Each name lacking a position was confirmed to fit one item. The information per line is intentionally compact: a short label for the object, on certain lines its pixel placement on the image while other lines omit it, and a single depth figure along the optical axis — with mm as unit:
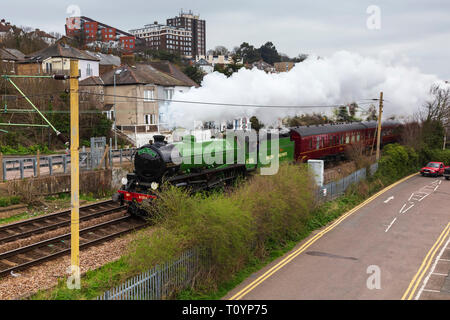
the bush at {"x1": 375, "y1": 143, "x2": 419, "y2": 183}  29688
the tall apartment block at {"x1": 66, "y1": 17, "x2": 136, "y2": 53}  93875
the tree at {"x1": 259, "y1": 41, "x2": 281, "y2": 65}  131125
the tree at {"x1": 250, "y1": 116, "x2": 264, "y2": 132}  33656
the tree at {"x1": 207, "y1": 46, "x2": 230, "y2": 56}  142625
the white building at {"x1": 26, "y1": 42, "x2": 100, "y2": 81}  44509
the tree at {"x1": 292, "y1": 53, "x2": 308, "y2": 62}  135700
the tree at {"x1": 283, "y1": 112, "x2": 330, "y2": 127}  50125
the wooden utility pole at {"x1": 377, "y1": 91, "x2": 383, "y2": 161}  31547
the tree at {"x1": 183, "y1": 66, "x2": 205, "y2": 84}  61972
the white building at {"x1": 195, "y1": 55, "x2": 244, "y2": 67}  123025
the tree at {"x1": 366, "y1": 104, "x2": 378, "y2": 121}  50616
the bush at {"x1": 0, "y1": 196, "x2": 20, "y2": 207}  18172
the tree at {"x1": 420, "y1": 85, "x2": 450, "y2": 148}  39019
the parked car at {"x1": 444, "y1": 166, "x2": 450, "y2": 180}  31650
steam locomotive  16250
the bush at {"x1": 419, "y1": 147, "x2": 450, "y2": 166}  37969
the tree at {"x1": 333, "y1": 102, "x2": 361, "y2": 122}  52225
